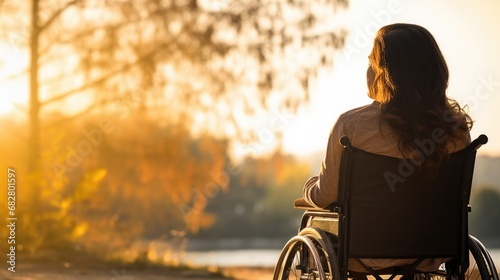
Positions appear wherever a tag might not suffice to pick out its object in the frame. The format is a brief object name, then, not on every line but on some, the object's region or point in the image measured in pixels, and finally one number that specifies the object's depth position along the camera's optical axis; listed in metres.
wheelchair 6.11
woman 6.00
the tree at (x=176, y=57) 18.16
